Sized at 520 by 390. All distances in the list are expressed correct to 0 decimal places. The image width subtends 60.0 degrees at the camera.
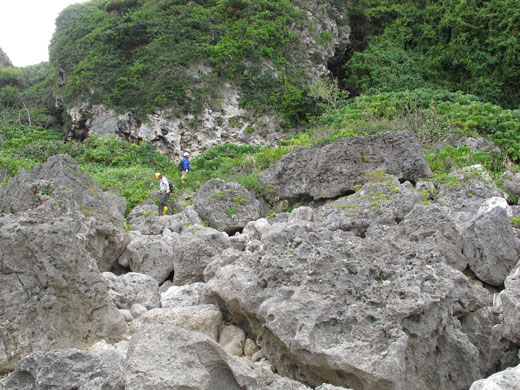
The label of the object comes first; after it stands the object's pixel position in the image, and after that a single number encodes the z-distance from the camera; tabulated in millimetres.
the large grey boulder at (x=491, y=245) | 6020
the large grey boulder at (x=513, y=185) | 9133
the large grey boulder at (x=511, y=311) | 3906
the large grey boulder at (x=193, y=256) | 6840
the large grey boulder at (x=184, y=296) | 5602
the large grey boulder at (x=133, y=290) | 5610
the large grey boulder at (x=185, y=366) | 2986
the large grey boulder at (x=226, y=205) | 10641
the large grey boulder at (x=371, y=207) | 7613
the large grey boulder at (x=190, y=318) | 4629
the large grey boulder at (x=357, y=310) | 3619
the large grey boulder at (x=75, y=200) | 6875
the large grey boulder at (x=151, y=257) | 7434
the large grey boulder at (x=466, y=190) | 8297
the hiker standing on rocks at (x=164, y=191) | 12586
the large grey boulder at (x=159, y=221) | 9945
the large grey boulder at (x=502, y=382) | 2764
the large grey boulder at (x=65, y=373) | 2898
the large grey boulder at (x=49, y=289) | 4367
